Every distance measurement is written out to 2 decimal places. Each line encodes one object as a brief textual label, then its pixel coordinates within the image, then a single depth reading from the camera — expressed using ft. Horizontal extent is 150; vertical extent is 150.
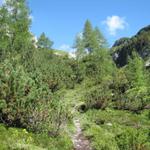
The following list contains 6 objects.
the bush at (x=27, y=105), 42.34
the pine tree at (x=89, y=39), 155.64
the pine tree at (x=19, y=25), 114.76
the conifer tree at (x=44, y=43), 197.41
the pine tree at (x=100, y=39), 156.45
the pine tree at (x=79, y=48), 160.53
